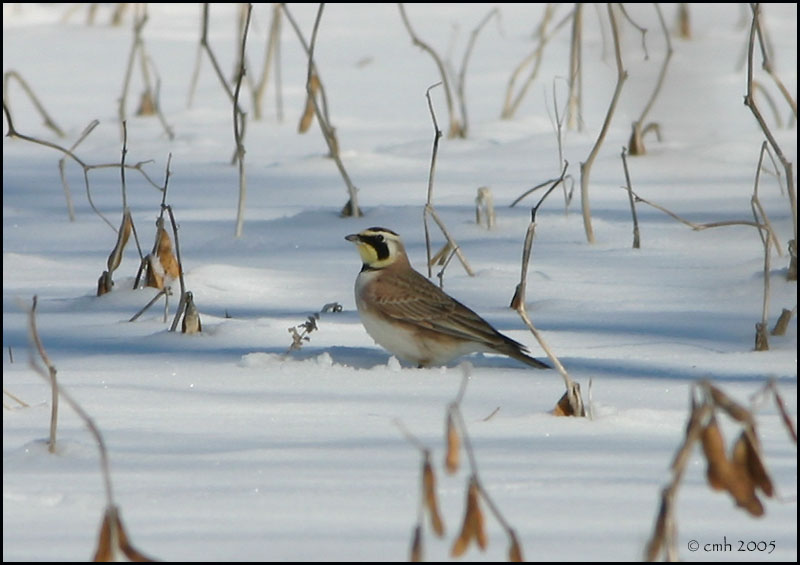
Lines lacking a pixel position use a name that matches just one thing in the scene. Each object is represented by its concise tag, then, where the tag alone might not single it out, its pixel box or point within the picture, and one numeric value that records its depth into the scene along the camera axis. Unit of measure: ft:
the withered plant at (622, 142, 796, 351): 28.76
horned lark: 27.43
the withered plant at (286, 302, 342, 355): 27.30
